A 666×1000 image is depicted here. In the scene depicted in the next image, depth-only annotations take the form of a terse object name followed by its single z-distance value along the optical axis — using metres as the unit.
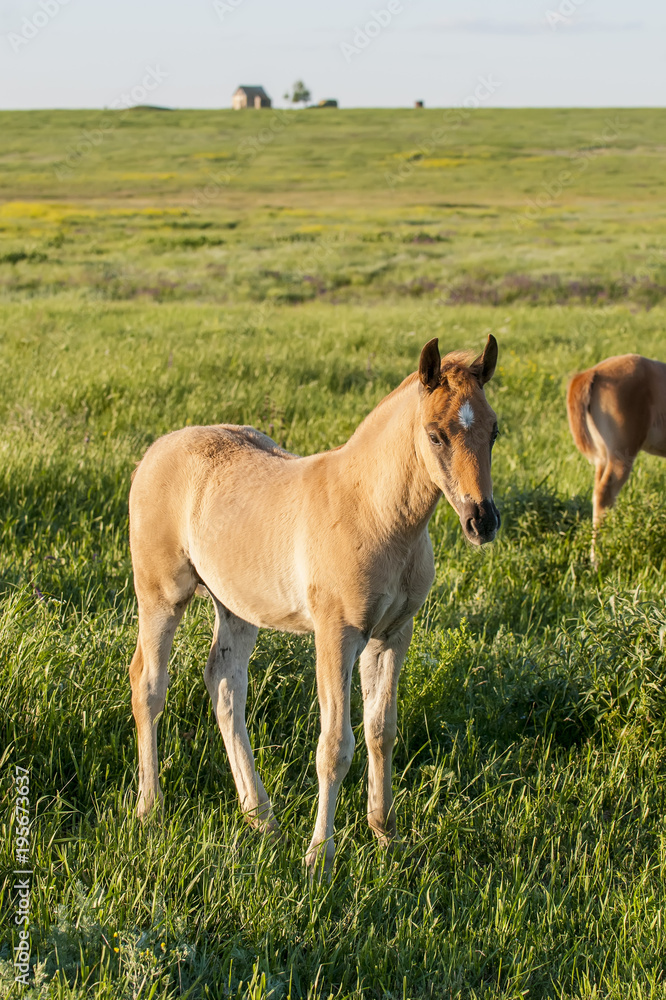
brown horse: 13.65
